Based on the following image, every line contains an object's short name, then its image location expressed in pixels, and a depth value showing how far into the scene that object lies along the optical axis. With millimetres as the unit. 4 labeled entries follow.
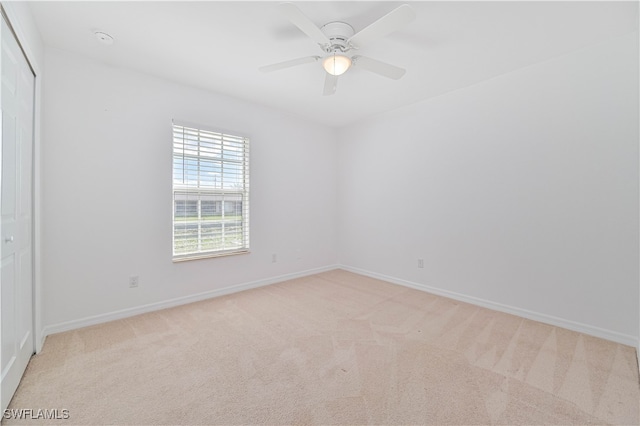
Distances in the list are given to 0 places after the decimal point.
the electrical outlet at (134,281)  2831
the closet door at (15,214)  1542
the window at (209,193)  3164
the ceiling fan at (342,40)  1676
